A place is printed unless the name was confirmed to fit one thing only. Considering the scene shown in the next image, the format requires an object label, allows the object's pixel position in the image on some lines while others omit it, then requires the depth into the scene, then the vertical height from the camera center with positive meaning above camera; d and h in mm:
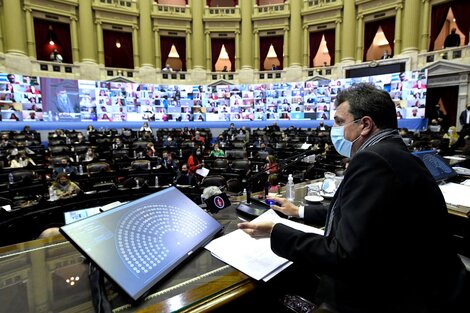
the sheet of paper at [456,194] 2277 -661
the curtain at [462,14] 14809 +5585
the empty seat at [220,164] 6962 -1024
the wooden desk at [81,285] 983 -630
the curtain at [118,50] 19047 +5125
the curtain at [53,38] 17141 +5372
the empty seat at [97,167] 6312 -971
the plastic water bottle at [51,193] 4571 -1122
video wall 14469 +1412
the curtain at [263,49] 20578 +5407
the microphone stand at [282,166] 2008 -333
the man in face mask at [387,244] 964 -451
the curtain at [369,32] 17969 +5702
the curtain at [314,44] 19562 +5442
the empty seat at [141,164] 6746 -979
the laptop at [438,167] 2769 -483
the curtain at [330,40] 19266 +5588
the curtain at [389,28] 17375 +5731
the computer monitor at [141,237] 1036 -489
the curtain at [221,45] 20719 +5674
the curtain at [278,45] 20375 +5598
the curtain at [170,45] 20188 +5670
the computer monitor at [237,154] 7930 -893
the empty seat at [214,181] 4648 -975
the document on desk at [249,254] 1183 -611
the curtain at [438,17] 15430 +5655
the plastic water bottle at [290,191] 2347 -587
